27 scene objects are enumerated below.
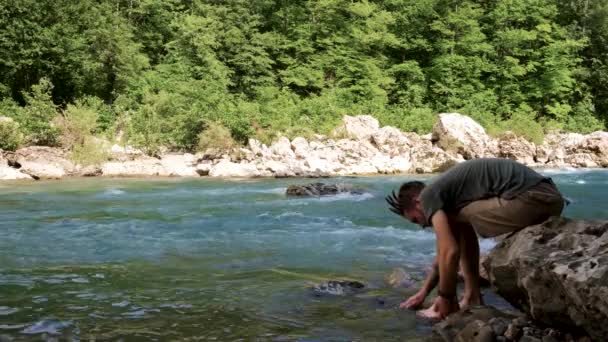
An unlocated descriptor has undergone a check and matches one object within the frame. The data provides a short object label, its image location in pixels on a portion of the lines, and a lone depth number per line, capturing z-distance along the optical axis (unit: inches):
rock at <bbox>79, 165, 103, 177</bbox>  885.2
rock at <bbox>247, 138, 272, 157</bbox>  1004.6
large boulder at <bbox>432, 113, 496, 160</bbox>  1072.2
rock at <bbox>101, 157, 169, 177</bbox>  901.8
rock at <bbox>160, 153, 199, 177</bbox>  913.3
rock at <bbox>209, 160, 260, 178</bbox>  902.4
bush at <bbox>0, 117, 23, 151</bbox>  908.0
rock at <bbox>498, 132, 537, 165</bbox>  1124.5
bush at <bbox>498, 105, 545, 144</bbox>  1210.0
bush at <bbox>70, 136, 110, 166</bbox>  913.5
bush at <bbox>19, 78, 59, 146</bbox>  989.2
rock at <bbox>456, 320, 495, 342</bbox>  145.5
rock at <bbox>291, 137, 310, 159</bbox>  990.4
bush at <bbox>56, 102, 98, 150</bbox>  986.7
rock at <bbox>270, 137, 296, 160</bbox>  988.6
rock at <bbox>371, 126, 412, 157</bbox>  1046.4
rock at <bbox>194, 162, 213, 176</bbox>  917.2
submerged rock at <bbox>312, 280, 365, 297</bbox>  213.2
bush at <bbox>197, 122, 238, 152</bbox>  1011.3
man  158.4
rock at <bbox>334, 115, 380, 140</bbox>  1108.2
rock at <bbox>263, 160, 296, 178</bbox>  874.8
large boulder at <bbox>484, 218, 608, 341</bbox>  123.1
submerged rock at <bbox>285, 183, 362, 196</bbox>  611.2
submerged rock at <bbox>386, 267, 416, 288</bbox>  224.7
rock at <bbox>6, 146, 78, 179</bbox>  833.5
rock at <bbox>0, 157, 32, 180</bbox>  810.8
